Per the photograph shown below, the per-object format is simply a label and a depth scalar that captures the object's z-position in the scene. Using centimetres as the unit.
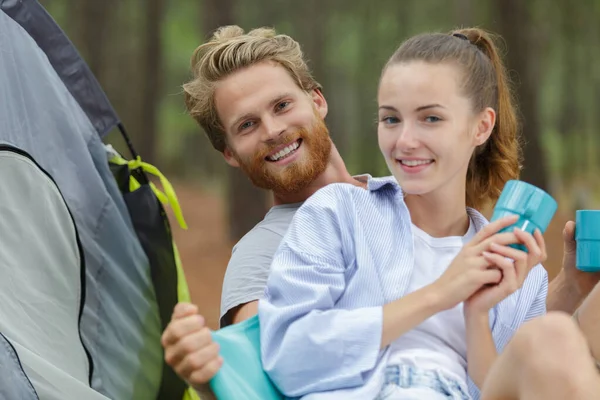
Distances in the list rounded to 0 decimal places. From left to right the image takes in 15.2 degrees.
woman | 298
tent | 330
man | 334
